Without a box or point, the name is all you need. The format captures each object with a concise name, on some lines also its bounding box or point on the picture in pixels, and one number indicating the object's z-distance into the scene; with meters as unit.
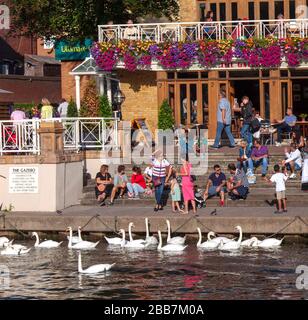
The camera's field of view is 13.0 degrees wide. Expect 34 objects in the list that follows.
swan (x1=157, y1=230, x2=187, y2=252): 33.44
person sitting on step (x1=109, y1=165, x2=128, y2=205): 38.53
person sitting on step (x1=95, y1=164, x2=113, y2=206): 38.69
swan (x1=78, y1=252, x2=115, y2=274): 30.78
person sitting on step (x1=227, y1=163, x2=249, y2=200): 37.25
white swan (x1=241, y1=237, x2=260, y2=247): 33.47
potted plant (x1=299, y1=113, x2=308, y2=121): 46.47
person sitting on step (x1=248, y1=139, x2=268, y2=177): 39.16
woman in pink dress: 36.38
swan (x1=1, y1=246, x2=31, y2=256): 33.88
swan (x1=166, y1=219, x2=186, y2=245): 33.81
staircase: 37.16
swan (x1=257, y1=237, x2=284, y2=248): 33.34
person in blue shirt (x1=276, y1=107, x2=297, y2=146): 43.53
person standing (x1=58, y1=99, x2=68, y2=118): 48.29
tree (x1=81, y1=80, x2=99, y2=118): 45.59
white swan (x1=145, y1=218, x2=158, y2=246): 34.25
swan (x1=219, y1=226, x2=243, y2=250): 33.19
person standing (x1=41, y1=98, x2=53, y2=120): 41.50
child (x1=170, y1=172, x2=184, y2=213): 36.44
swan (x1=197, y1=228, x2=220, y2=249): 33.34
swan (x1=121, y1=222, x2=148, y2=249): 34.11
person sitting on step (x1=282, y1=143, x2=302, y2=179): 39.19
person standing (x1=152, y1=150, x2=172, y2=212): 36.97
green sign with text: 62.41
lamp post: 47.34
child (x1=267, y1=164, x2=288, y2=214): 35.22
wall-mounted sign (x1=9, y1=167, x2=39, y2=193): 38.56
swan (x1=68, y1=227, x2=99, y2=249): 34.28
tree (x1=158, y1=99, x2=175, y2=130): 45.41
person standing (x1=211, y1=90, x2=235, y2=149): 42.81
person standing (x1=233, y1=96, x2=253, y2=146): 42.06
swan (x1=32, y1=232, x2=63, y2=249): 34.75
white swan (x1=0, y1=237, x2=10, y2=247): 34.69
